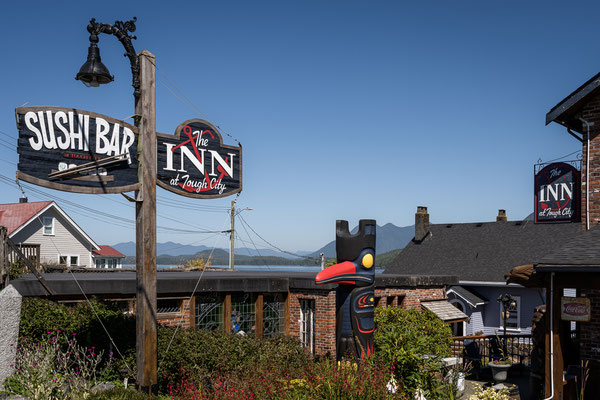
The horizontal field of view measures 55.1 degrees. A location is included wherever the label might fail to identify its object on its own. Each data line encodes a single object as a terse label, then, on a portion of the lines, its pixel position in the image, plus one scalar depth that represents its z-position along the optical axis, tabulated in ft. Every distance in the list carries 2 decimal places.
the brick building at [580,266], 35.50
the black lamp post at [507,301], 65.72
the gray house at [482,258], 94.63
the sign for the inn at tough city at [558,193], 47.19
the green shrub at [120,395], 31.07
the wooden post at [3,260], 43.70
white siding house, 133.08
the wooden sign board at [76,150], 30.19
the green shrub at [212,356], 40.57
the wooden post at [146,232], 33.04
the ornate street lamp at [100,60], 31.14
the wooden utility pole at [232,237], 121.08
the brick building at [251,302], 48.42
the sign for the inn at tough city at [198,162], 34.88
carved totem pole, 41.04
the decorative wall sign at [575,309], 37.32
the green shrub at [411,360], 35.06
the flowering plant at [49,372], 30.96
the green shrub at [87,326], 41.47
